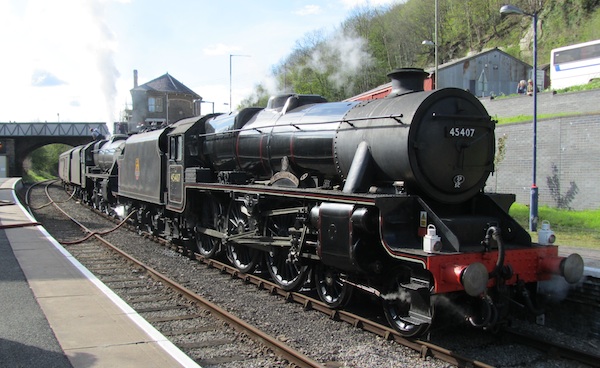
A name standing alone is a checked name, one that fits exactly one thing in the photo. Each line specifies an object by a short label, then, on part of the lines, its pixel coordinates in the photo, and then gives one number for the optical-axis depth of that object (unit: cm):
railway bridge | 5491
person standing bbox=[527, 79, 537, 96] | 2725
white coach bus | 3059
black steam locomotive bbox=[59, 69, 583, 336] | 538
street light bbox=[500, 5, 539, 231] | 1290
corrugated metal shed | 3809
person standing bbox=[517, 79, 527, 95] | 3052
